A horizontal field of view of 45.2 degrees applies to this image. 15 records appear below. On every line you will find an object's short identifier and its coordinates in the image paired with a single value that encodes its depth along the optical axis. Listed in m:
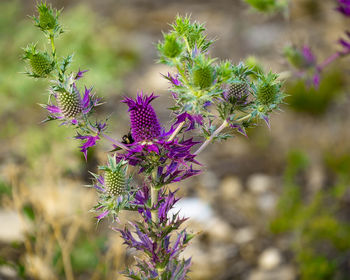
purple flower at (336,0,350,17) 1.81
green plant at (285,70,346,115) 4.76
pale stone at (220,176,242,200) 3.75
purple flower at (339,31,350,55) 1.91
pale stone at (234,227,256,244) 3.16
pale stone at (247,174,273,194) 3.82
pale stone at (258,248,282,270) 2.87
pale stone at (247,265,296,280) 2.76
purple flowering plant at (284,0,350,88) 2.02
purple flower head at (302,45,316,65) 2.05
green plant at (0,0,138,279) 2.86
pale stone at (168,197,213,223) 3.32
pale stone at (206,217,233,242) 3.22
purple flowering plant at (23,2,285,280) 1.07
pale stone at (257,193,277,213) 3.58
